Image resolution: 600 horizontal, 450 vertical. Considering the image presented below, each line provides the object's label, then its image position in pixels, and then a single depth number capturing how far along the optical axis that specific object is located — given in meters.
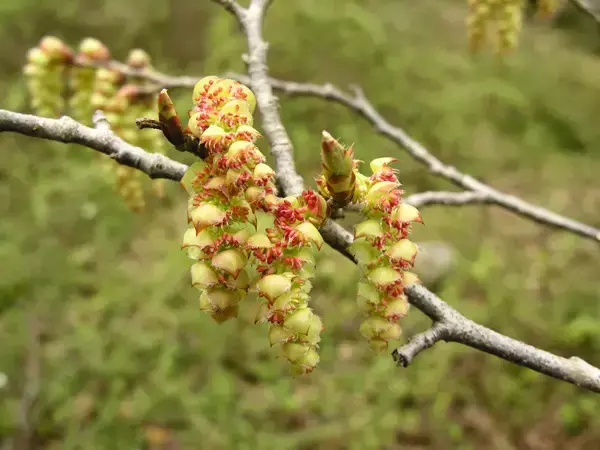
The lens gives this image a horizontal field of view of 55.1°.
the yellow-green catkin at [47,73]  0.22
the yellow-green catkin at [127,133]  0.19
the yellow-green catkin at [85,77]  0.22
